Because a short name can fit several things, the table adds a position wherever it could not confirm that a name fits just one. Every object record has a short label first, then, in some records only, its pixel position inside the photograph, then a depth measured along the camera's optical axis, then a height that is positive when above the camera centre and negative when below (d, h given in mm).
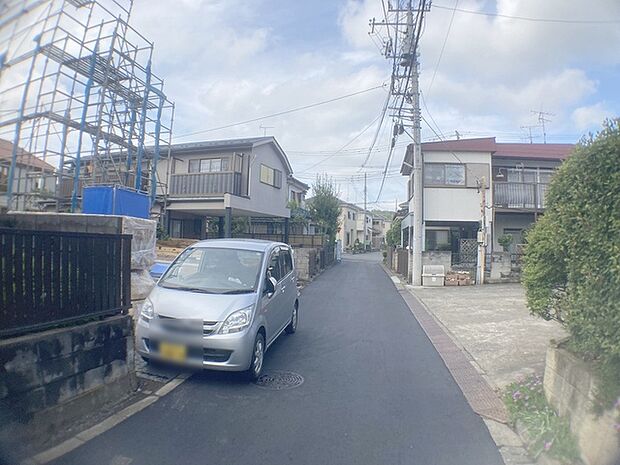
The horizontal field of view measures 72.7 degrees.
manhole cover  4875 -1729
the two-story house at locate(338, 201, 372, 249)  53938 +1842
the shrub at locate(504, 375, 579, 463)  3191 -1537
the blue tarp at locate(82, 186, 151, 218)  9641 +754
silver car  4641 -868
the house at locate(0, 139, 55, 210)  9867 +1433
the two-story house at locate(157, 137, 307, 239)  16016 +2212
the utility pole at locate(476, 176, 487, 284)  16297 -58
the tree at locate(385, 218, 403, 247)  31000 +471
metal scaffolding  10039 +2828
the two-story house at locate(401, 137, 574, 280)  18281 +2408
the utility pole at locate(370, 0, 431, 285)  15672 +5580
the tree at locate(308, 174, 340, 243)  28156 +2097
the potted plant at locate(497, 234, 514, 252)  17750 +94
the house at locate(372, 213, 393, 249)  74181 +2138
